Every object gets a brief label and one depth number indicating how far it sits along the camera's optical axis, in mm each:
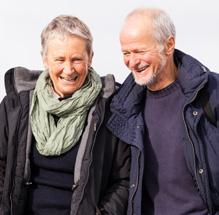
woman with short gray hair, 6396
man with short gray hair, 6250
